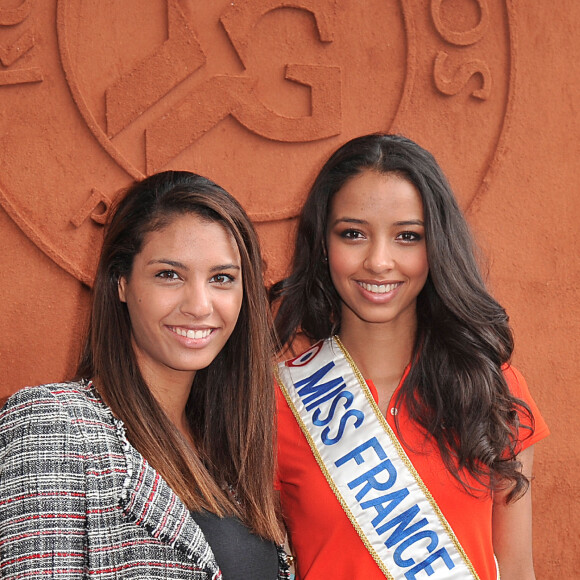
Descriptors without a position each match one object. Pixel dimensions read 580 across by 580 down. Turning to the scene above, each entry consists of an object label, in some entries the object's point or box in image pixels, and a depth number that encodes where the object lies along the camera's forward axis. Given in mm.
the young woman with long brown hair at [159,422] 1246
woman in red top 1771
